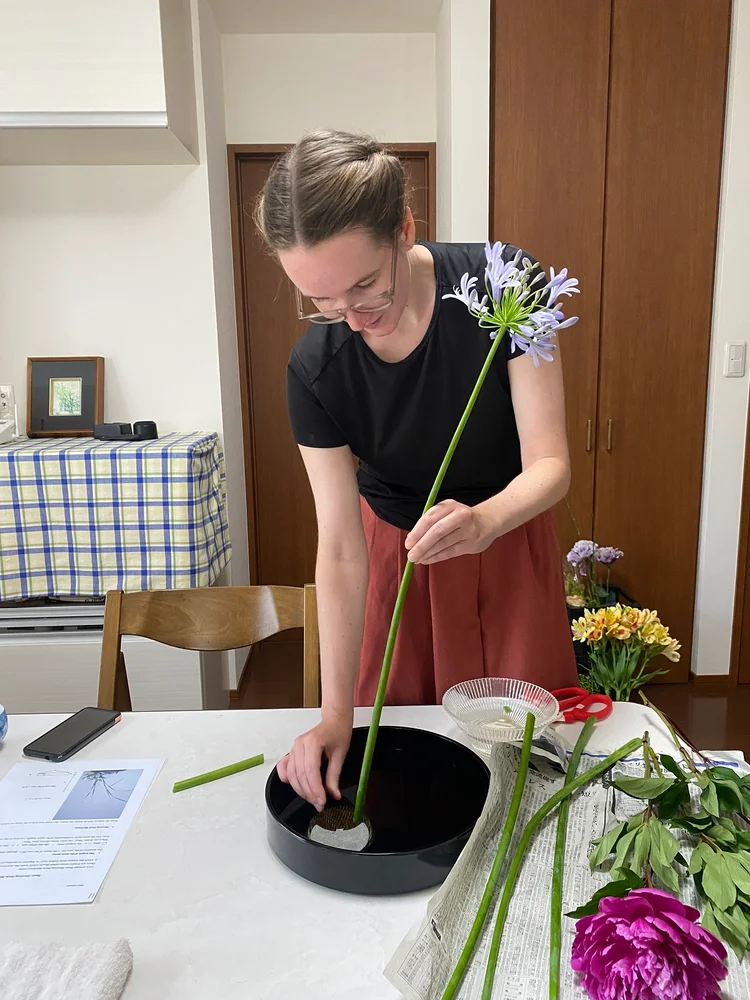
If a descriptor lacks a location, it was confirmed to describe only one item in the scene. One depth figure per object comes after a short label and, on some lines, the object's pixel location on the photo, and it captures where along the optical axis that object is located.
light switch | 2.73
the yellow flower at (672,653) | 2.09
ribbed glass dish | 0.92
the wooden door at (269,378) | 3.08
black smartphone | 1.02
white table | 0.64
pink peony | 0.55
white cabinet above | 2.12
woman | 0.87
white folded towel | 0.60
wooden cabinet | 2.56
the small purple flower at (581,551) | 2.55
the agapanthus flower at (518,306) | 0.70
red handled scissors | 1.05
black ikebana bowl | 0.72
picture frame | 2.71
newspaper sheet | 0.60
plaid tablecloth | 2.29
